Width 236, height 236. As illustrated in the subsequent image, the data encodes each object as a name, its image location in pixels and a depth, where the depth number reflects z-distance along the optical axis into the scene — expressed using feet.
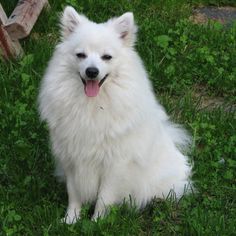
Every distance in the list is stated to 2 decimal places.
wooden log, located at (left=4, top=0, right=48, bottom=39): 17.17
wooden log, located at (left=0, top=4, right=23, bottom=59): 17.13
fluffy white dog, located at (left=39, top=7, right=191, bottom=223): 11.45
